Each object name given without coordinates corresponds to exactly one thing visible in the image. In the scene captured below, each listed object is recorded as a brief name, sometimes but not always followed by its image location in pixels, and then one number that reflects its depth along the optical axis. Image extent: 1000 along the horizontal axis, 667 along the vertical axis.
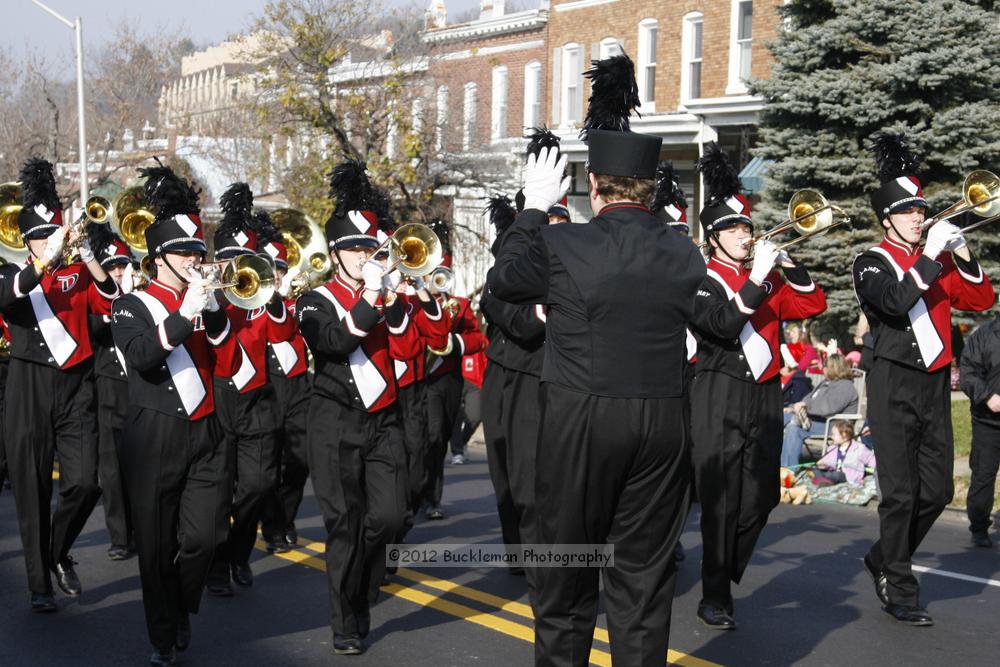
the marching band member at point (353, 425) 6.96
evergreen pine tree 19.14
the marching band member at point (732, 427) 7.34
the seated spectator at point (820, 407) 13.91
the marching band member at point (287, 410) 9.45
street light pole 29.06
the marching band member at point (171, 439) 6.55
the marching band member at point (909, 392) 7.51
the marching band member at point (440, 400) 11.05
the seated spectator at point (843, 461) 12.69
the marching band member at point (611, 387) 4.82
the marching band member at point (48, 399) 7.85
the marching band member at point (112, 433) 9.34
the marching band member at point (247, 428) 8.32
